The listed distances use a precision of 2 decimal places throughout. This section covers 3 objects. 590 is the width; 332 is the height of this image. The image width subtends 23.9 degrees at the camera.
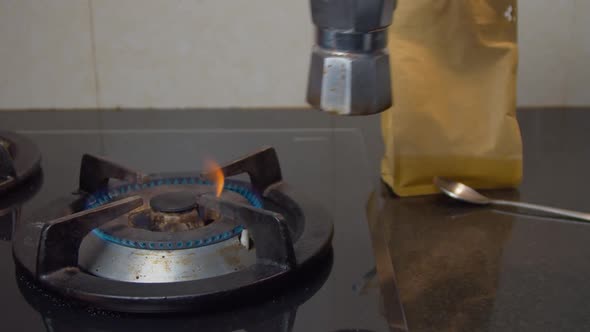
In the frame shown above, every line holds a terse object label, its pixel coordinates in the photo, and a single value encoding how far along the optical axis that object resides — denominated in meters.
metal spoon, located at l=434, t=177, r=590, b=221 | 1.17
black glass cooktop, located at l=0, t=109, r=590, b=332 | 0.98
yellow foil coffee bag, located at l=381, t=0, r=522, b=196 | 1.18
